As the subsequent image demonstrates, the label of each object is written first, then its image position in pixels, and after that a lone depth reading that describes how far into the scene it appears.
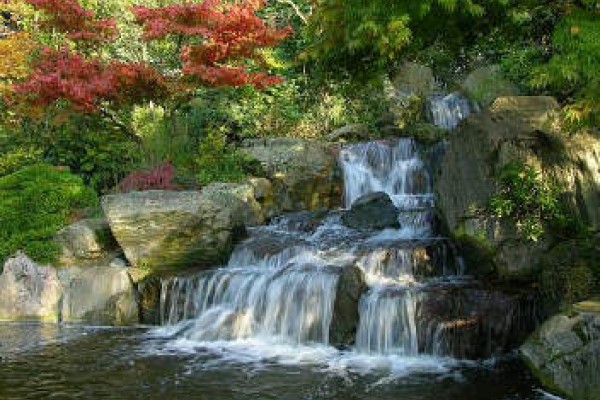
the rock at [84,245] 13.09
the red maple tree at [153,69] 14.36
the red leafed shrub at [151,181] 14.41
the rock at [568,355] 7.44
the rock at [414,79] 20.45
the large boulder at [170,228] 12.48
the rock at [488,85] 15.46
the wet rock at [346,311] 9.95
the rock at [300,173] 15.36
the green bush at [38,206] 13.20
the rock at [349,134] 17.17
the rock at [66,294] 12.08
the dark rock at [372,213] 12.88
